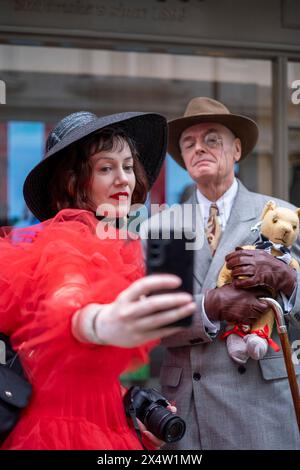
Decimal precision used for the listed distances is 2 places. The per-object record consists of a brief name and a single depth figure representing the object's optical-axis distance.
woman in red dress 2.46
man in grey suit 3.20
